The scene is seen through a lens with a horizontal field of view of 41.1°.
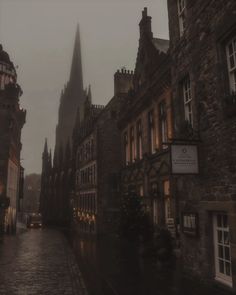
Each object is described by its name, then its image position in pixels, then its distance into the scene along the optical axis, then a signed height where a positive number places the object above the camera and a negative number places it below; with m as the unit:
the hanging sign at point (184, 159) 9.64 +1.40
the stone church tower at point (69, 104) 138.75 +52.74
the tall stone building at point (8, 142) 34.31 +7.67
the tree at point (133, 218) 17.44 -0.72
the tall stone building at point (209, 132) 8.60 +2.17
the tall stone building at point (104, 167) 31.00 +3.96
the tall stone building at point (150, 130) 16.69 +4.67
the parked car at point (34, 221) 50.15 -2.34
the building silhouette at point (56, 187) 56.56 +3.91
